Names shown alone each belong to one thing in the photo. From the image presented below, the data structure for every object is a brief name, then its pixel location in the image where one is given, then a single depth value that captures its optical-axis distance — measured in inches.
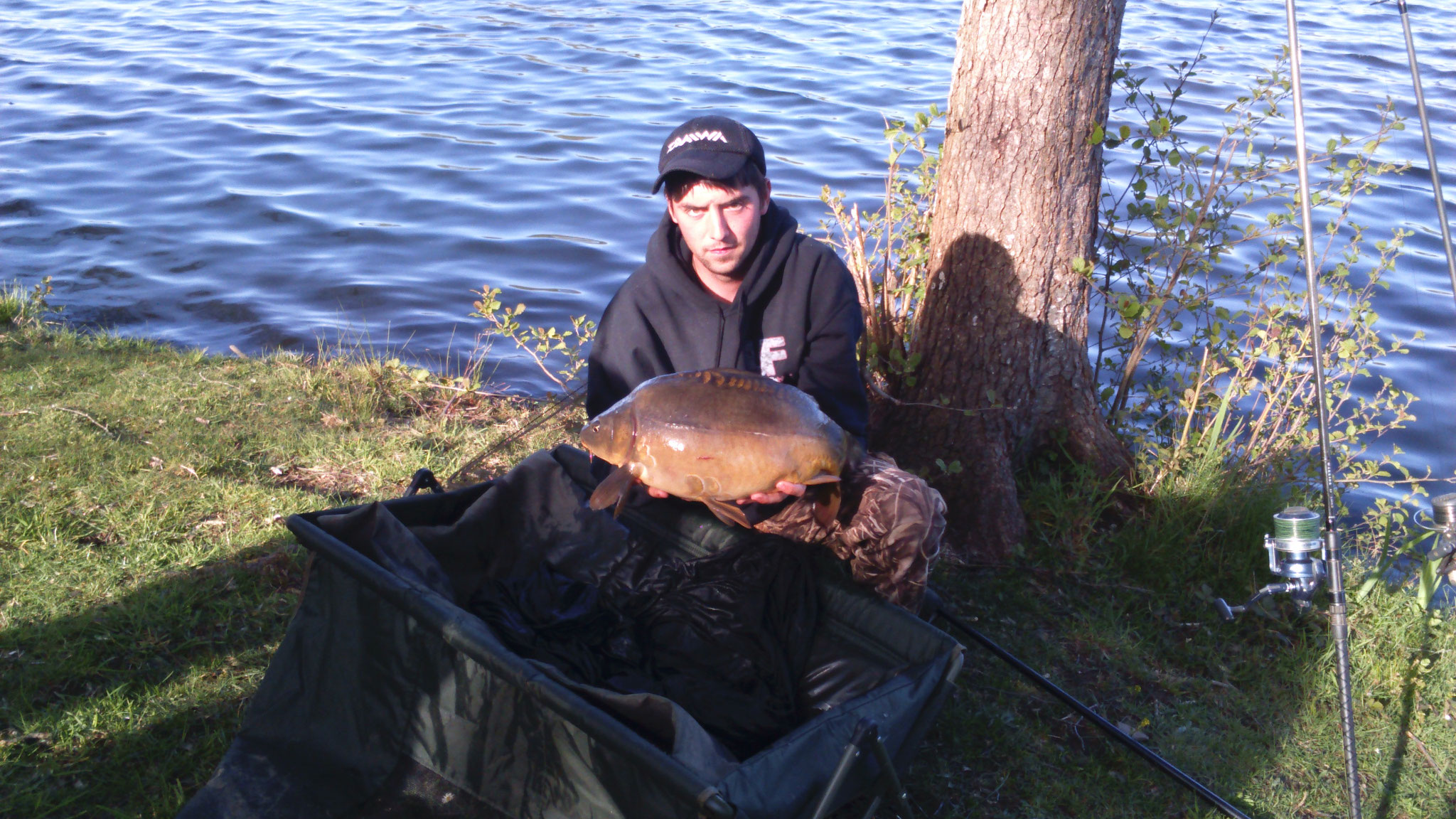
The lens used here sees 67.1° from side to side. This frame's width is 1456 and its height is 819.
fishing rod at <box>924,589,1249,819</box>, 84.9
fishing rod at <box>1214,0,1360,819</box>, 80.5
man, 102.7
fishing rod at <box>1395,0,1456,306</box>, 83.3
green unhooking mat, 72.8
